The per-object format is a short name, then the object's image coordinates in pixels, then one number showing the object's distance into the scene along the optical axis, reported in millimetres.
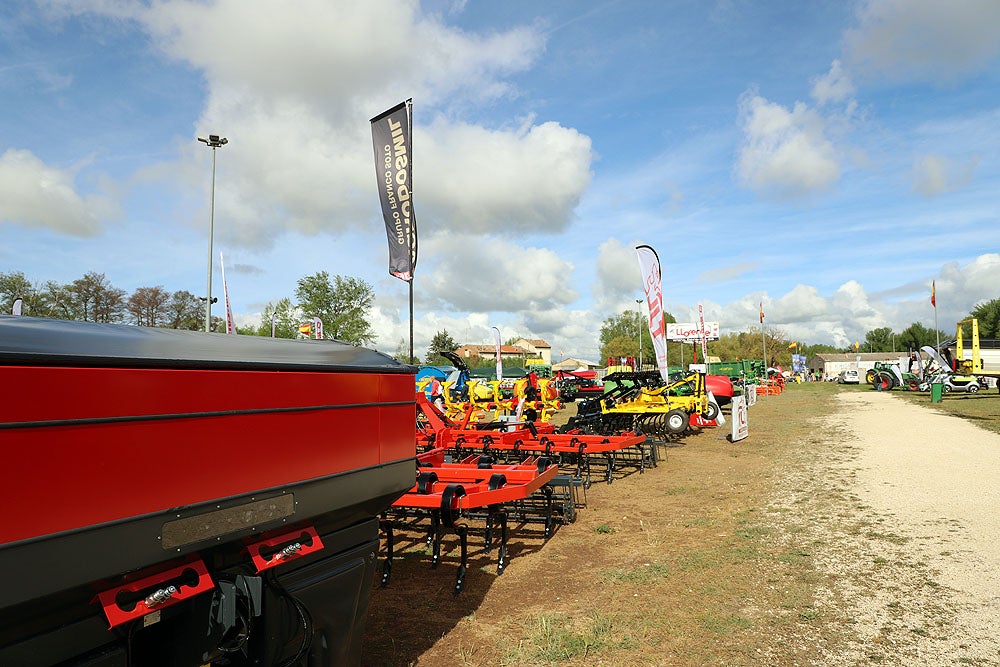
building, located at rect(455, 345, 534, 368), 81788
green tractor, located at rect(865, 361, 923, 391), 33094
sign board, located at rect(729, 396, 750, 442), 13209
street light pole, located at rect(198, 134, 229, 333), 19203
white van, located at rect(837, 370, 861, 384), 48594
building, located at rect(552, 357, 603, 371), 104806
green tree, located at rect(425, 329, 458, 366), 70569
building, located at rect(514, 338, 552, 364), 119988
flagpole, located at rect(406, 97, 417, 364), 9578
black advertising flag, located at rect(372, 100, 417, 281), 9672
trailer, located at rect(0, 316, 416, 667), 1590
